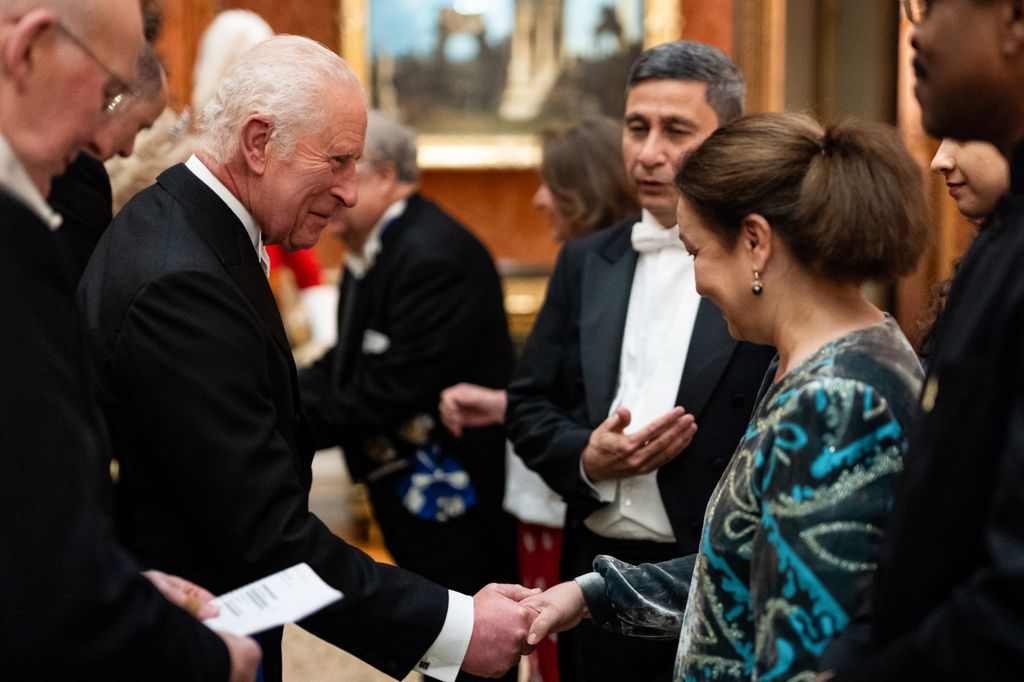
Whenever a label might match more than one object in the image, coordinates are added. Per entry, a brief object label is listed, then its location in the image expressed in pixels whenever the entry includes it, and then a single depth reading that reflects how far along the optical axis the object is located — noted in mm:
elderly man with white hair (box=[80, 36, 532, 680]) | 2146
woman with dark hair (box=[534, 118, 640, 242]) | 4109
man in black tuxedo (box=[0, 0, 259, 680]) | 1532
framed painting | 8125
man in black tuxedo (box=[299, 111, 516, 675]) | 4055
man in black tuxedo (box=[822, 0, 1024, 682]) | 1358
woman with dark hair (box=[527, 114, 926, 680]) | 1705
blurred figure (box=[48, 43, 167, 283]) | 3020
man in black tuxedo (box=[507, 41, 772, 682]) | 2877
